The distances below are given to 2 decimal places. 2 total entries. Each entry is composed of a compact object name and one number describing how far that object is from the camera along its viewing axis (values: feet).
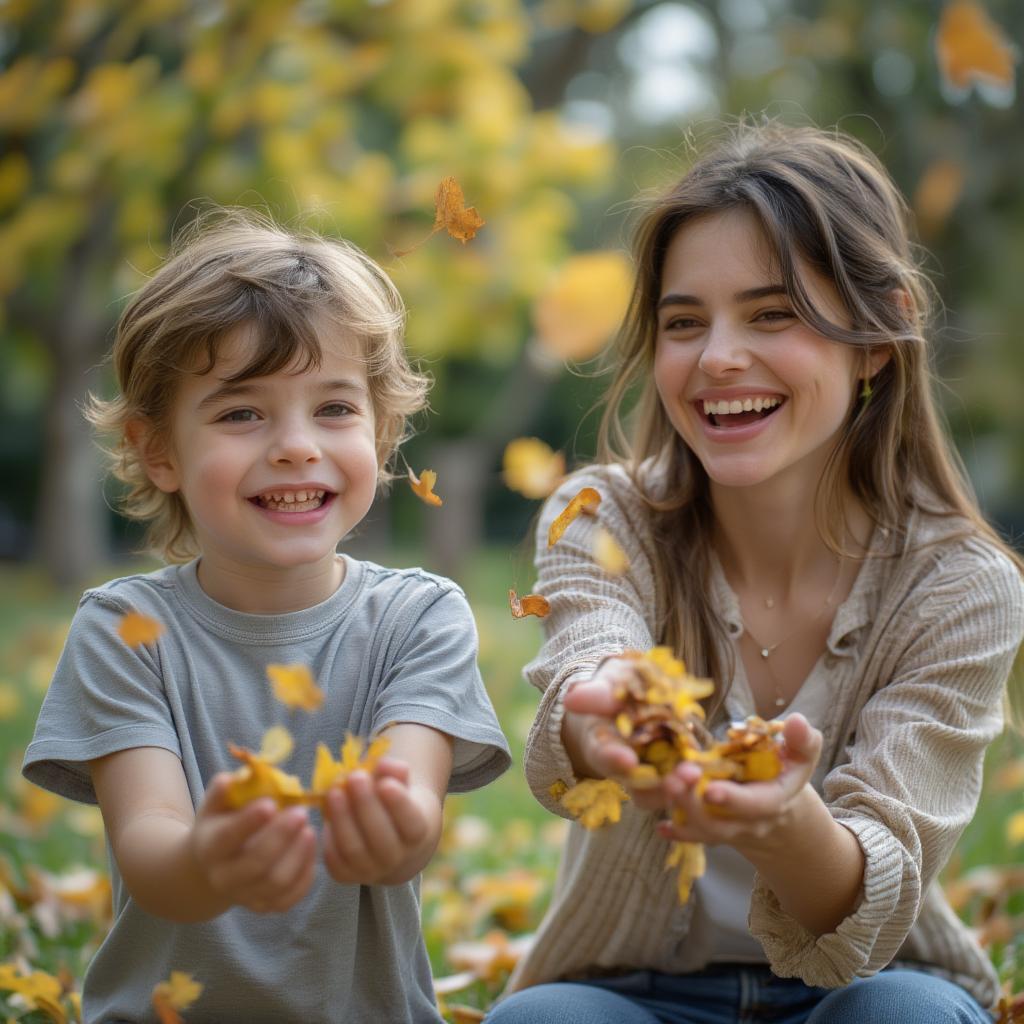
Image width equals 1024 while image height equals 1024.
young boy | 6.09
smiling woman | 6.67
